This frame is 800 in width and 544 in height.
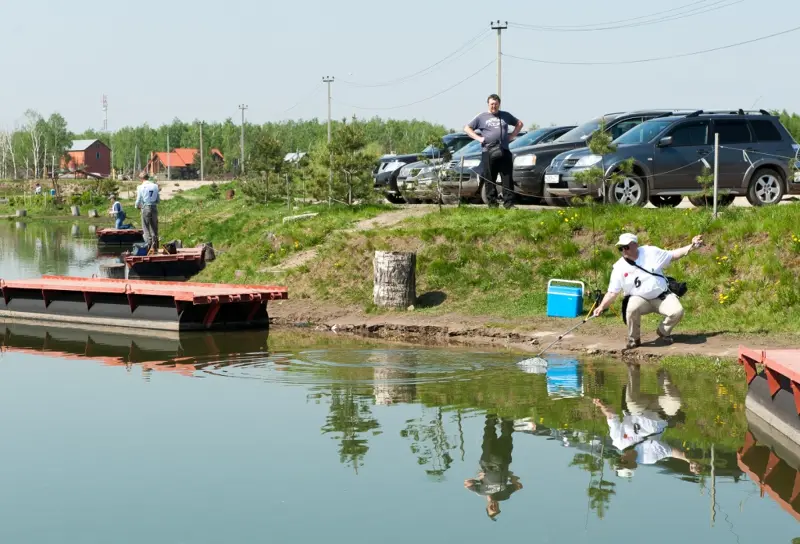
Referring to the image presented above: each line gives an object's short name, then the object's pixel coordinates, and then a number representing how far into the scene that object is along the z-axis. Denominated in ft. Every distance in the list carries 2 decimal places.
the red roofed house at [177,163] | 474.90
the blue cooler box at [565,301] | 61.05
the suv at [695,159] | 71.26
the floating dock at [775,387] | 37.55
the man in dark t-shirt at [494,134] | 72.18
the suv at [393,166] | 105.29
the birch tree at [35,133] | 481.05
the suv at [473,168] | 83.51
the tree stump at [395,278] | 66.44
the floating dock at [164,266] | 95.40
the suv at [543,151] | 82.48
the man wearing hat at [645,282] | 51.67
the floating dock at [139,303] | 66.03
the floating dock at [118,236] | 147.43
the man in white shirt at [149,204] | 89.40
